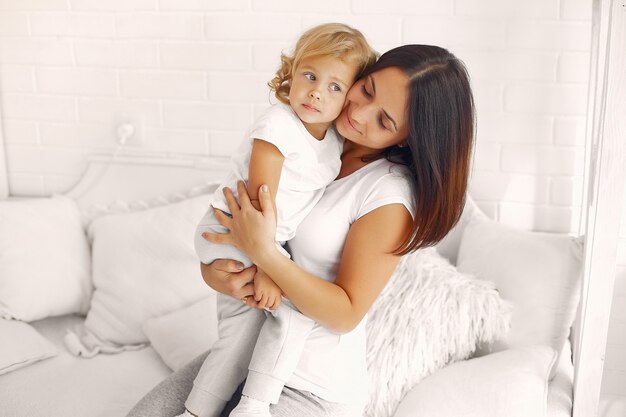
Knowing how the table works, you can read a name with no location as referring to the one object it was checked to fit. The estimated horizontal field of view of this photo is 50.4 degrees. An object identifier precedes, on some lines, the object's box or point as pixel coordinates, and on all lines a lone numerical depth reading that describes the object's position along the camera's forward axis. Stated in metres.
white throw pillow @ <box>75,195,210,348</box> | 2.13
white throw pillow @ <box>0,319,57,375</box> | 1.91
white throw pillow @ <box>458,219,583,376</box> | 1.81
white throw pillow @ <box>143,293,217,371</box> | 1.93
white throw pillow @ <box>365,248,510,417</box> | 1.67
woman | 1.25
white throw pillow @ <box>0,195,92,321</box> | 2.14
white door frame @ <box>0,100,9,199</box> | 2.55
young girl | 1.27
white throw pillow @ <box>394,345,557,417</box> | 1.54
